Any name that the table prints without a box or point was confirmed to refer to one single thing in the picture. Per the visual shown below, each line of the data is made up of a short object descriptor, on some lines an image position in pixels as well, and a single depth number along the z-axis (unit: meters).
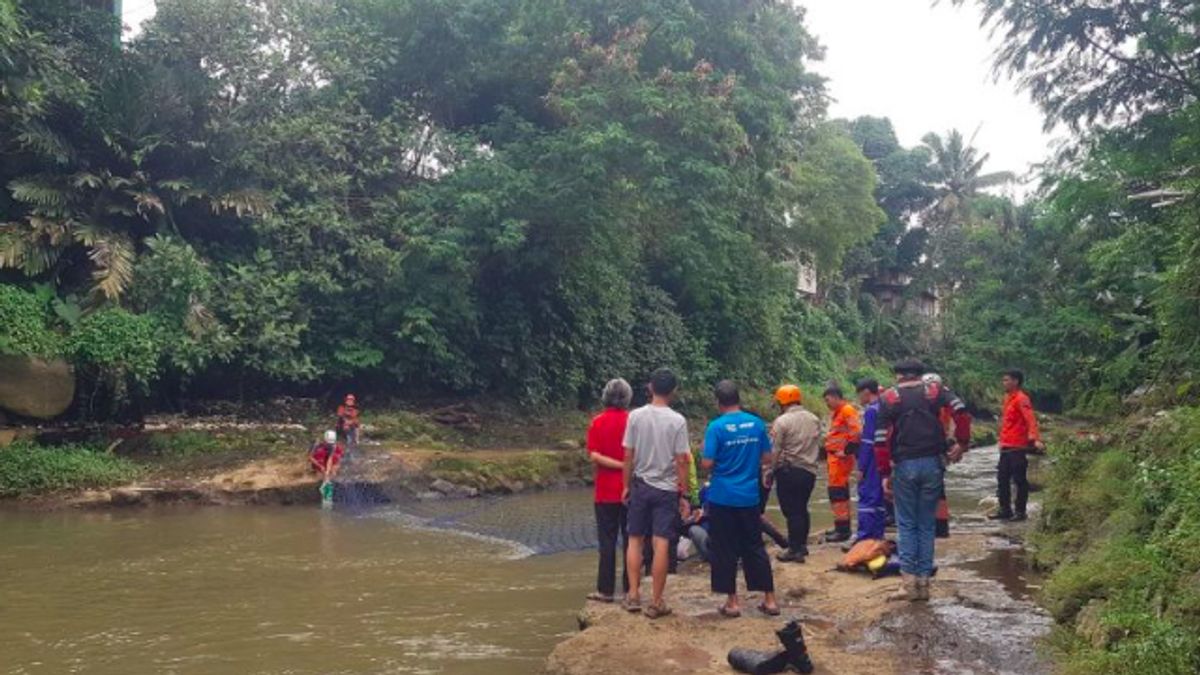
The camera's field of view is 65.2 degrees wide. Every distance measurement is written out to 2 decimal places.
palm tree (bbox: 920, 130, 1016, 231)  49.97
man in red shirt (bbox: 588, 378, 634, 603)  7.08
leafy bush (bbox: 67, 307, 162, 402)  15.90
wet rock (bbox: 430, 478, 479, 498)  16.61
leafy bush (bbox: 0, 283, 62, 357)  15.20
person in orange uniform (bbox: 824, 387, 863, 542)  9.19
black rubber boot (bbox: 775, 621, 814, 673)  5.29
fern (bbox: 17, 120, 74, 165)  17.06
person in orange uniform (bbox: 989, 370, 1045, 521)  10.15
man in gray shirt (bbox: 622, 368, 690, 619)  6.64
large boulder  15.99
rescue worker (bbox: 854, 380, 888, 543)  8.45
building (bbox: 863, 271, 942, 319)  52.62
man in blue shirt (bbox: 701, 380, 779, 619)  6.64
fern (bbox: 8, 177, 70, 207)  17.05
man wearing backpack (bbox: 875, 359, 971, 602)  6.79
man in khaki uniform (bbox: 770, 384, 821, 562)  8.38
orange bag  7.84
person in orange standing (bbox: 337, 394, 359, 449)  17.34
